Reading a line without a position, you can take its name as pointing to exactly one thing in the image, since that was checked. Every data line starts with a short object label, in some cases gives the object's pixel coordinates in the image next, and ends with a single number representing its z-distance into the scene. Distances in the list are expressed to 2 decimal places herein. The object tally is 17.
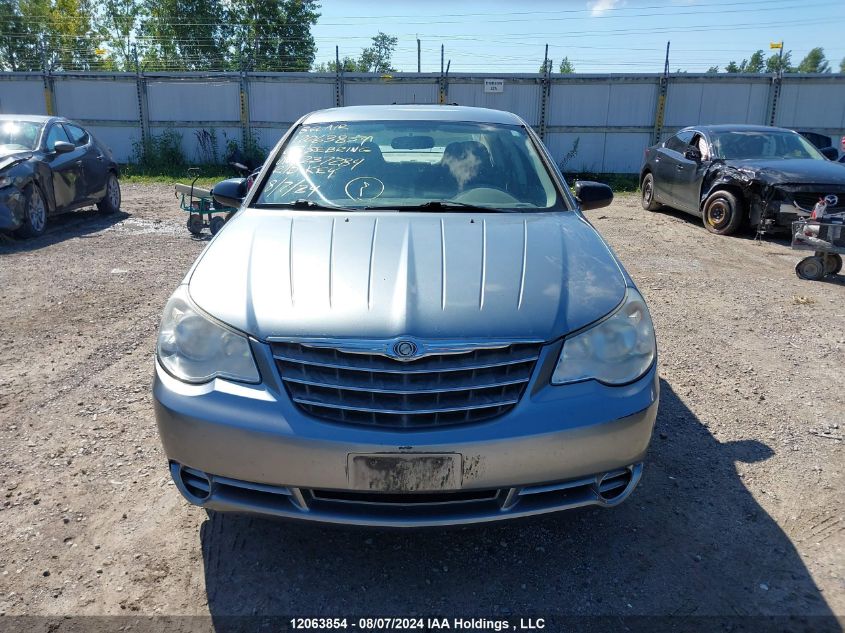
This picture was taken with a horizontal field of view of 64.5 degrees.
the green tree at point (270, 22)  39.34
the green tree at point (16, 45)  40.91
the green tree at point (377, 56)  50.23
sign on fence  17.52
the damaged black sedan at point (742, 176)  8.42
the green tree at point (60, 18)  42.03
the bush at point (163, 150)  18.19
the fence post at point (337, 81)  17.61
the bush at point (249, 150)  17.50
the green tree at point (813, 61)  89.23
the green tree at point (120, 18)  44.81
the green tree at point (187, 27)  38.16
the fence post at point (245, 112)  17.86
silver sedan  2.09
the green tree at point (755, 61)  73.09
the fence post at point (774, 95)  17.28
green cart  8.65
